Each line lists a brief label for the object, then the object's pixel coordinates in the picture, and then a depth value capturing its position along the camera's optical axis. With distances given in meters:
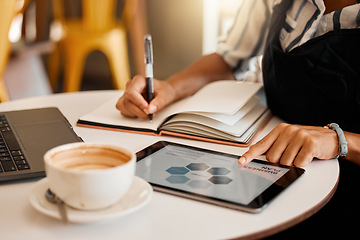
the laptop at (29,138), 0.80
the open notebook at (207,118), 1.00
